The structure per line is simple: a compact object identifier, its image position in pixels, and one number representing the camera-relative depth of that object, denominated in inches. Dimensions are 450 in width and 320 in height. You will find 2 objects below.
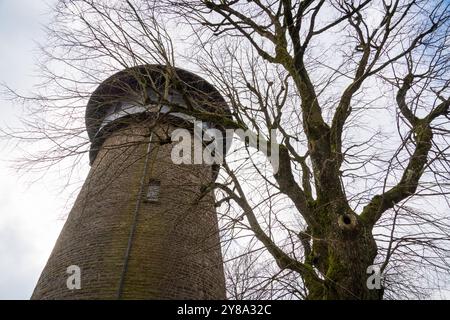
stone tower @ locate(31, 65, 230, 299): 197.0
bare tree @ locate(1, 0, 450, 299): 127.3
